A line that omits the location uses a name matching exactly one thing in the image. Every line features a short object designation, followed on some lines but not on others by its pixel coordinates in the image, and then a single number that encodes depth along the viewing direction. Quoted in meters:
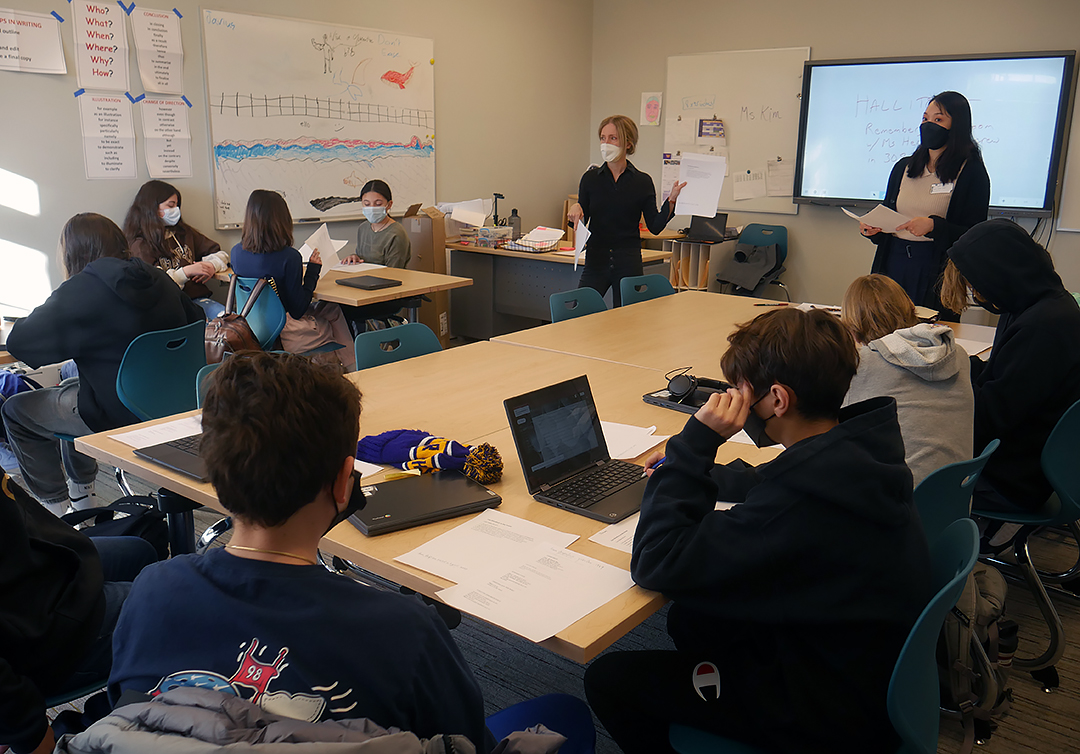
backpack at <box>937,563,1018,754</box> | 1.77
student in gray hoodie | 2.05
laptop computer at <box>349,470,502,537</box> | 1.54
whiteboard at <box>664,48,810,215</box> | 6.68
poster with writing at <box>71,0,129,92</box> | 4.38
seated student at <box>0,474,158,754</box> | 1.27
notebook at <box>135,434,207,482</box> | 1.76
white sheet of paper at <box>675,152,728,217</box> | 4.71
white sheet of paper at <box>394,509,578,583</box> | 1.39
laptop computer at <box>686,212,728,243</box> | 6.70
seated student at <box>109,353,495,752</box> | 0.87
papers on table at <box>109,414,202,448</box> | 1.97
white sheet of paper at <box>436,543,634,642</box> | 1.23
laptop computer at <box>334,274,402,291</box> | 4.42
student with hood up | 2.42
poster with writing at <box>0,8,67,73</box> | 4.13
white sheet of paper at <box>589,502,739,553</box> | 1.50
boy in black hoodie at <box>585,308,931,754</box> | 1.24
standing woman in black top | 4.59
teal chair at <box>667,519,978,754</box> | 1.18
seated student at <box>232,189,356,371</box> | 3.93
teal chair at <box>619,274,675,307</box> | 4.28
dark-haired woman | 3.93
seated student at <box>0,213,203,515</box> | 2.78
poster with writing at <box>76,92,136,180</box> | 4.50
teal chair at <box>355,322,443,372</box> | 2.79
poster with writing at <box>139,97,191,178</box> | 4.75
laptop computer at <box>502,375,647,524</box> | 1.67
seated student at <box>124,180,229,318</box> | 4.66
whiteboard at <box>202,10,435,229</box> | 5.11
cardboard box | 5.87
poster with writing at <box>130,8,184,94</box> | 4.61
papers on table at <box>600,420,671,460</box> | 1.95
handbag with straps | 3.75
